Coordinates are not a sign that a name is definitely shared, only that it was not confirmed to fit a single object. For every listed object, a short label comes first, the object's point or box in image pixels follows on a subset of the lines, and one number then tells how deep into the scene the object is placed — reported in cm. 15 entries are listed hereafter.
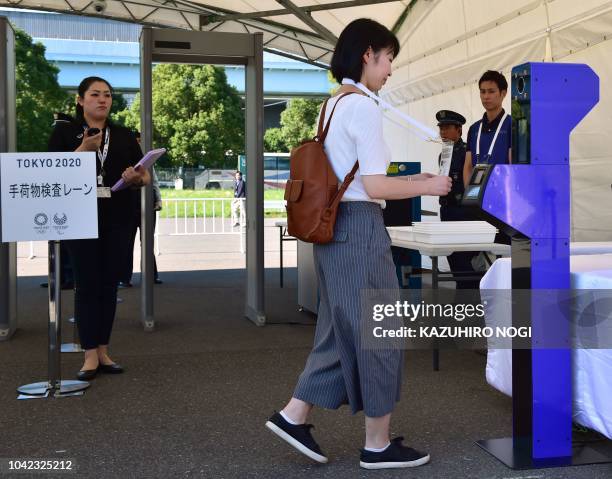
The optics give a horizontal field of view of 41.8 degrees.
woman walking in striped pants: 286
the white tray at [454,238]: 459
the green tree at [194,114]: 3019
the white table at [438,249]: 450
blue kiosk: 286
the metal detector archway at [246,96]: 625
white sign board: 402
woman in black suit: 457
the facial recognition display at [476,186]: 285
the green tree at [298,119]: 3656
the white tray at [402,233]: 489
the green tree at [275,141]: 3841
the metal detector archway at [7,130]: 591
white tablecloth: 295
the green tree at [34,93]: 2420
